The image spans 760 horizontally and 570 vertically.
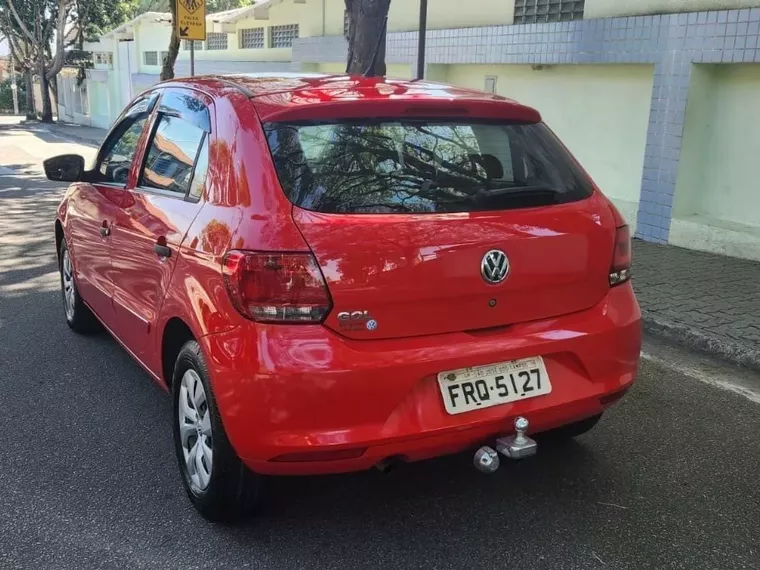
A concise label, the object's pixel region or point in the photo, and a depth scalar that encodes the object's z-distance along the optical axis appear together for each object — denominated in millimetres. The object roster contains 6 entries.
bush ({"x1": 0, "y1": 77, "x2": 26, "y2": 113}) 49800
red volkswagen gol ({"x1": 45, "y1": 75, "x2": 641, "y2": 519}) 2467
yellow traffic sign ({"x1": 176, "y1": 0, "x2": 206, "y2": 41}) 11406
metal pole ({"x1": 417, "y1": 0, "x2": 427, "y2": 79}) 7319
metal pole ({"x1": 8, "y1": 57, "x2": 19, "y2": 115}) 45706
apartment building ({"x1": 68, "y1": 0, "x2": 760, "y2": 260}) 7402
